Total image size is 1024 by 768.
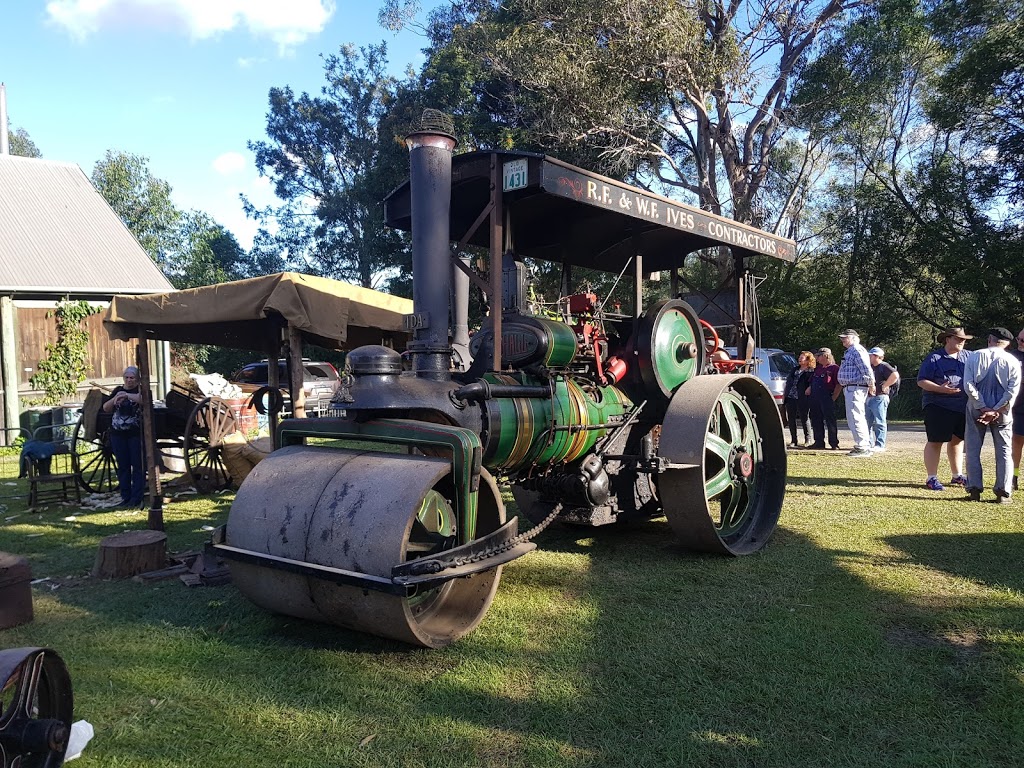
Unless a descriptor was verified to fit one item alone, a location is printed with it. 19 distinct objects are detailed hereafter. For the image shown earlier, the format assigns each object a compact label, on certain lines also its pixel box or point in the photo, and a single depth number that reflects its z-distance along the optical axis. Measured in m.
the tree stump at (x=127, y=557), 4.48
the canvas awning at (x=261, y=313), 5.71
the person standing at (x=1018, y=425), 6.32
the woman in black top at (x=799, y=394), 10.64
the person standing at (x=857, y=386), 9.06
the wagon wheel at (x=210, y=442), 7.42
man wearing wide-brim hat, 6.80
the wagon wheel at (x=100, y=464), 7.35
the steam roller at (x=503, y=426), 3.04
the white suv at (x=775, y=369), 13.60
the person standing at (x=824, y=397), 10.09
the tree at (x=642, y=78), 15.19
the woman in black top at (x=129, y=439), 7.04
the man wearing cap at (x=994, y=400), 5.94
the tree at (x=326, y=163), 32.25
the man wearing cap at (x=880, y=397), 9.37
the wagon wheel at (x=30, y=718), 2.08
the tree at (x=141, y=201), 31.92
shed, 12.25
